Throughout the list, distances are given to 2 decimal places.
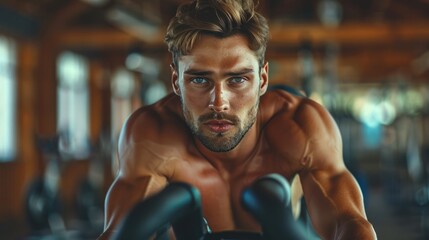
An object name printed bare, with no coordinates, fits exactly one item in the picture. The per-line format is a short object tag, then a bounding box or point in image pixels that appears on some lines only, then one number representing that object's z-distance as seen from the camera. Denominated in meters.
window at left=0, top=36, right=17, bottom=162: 8.59
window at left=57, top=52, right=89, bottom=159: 11.08
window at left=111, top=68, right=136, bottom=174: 14.26
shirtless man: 1.20
